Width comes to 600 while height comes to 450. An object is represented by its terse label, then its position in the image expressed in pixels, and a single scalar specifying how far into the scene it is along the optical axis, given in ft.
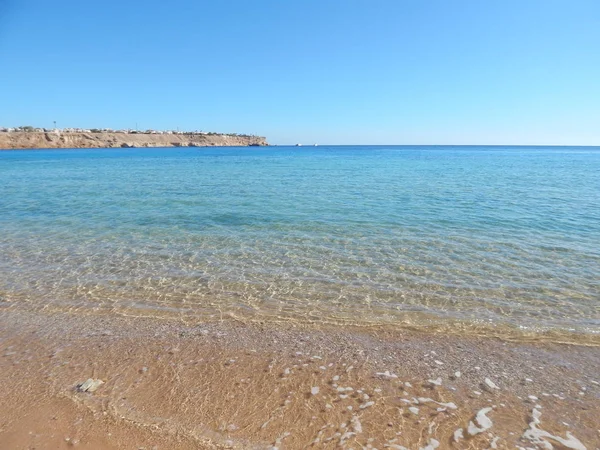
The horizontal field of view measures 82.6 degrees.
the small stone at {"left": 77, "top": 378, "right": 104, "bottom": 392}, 14.62
